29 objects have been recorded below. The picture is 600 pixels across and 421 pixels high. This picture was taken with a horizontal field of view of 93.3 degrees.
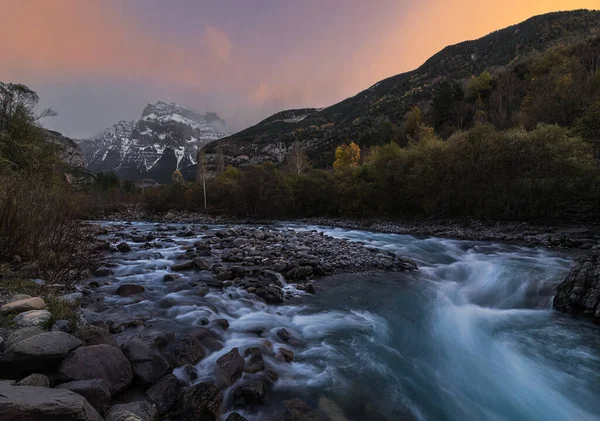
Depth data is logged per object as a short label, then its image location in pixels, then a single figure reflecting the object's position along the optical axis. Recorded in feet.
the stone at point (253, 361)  15.38
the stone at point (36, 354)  10.59
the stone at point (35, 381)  9.70
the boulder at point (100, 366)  11.35
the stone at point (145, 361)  13.02
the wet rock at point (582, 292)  22.30
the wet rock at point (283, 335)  20.07
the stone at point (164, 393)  11.65
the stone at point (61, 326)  13.98
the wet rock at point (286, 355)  17.40
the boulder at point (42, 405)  7.13
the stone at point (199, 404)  11.41
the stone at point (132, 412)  9.27
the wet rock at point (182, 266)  34.83
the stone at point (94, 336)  13.78
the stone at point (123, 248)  45.51
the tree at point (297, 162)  177.68
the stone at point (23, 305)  14.84
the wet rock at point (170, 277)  30.22
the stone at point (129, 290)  25.25
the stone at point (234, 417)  11.36
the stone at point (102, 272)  30.66
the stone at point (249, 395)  13.01
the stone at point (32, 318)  13.72
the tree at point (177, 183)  192.93
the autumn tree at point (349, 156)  186.72
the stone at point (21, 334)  11.71
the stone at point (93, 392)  10.06
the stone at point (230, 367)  14.21
